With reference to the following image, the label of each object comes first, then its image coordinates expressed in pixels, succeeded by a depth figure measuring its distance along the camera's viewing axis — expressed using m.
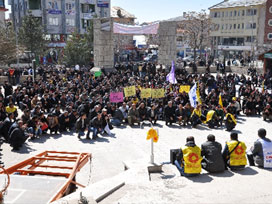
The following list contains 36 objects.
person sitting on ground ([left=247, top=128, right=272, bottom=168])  8.33
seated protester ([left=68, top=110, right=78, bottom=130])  14.33
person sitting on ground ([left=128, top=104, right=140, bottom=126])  15.41
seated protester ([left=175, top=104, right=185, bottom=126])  15.48
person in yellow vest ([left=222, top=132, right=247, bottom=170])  8.16
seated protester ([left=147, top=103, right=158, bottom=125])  15.85
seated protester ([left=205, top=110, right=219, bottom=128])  15.07
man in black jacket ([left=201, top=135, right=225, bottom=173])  7.96
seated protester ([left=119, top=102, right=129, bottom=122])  15.76
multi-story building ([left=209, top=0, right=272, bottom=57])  57.59
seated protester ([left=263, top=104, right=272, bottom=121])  16.47
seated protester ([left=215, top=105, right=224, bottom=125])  15.58
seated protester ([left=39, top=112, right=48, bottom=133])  13.41
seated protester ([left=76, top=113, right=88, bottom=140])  13.48
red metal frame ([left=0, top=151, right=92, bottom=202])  6.70
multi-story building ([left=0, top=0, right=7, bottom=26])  48.81
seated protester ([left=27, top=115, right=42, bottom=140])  13.02
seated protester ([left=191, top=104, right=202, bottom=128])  15.14
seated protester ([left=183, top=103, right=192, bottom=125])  15.48
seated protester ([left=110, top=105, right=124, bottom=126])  15.41
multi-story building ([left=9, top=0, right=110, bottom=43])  56.44
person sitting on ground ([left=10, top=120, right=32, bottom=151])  11.51
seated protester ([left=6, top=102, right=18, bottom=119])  14.84
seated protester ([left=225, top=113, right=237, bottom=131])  14.46
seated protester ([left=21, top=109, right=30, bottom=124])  13.52
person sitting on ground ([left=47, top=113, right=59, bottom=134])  13.62
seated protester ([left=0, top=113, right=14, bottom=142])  12.53
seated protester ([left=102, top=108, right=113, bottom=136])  13.88
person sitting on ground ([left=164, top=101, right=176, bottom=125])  15.53
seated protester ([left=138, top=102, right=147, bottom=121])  15.77
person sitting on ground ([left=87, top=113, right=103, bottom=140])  13.25
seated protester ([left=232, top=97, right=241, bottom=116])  17.31
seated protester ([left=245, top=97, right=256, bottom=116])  17.70
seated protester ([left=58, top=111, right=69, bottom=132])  13.98
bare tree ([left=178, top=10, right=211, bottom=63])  49.28
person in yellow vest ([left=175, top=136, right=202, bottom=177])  7.73
